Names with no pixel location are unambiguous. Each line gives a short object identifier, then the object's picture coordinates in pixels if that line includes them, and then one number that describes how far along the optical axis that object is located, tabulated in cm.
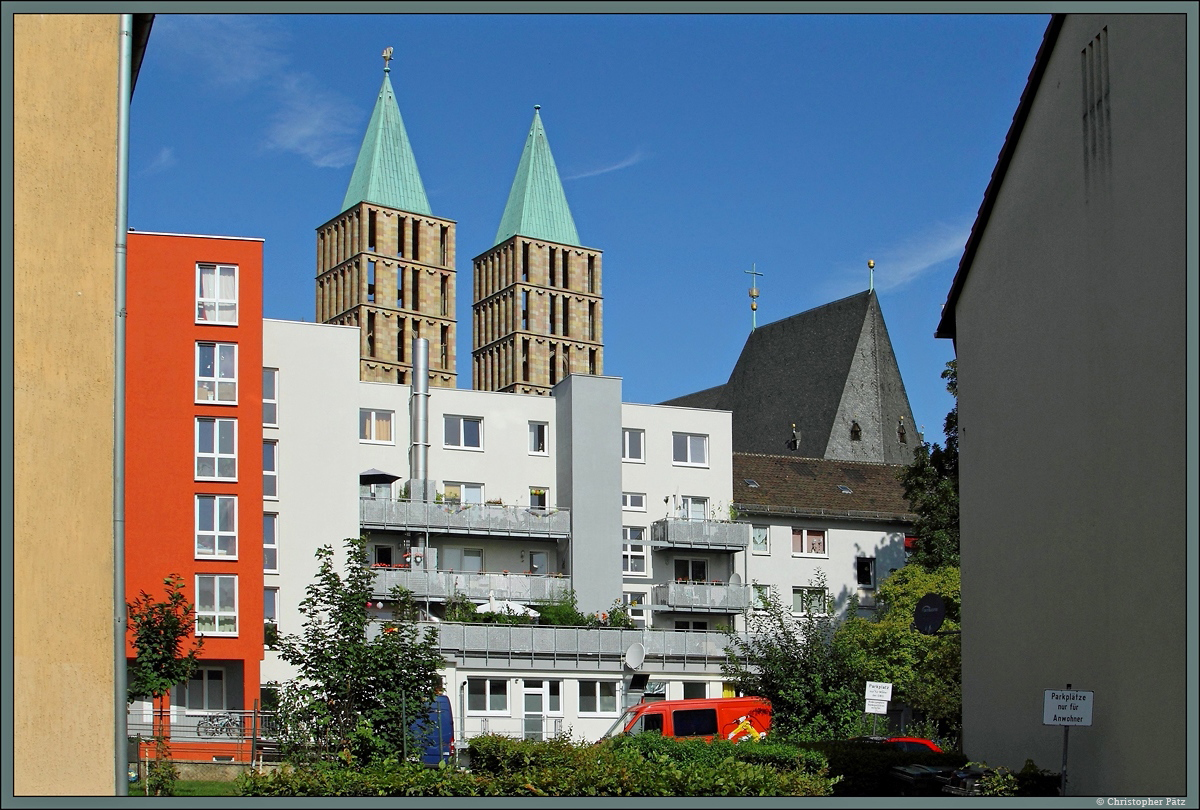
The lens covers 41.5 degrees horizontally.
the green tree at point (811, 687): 2823
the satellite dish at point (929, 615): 2408
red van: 2812
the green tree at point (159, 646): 2744
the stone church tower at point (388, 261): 11638
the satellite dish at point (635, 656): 4194
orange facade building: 4212
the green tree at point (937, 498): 5225
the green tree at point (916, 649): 4406
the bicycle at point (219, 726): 3456
